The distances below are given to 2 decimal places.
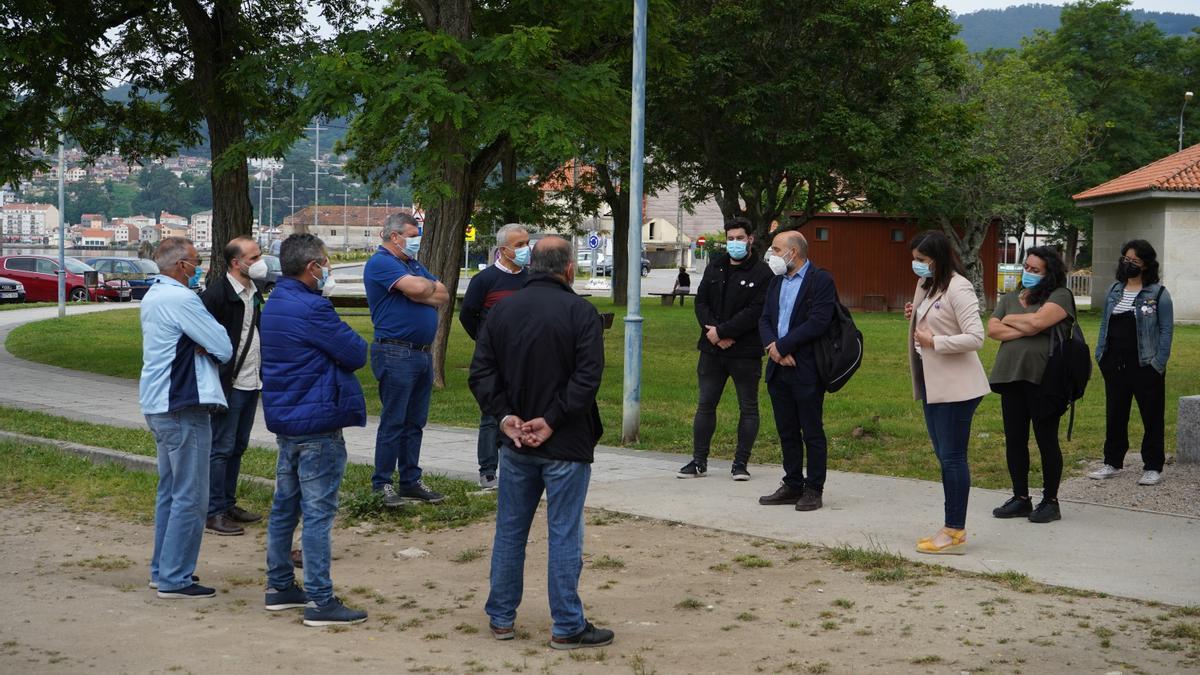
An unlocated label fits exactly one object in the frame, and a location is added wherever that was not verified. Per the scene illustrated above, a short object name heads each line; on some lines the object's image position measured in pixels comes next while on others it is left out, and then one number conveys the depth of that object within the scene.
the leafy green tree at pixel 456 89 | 14.40
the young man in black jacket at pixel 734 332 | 9.43
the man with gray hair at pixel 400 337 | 8.30
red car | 42.03
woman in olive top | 8.09
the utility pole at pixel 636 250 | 11.86
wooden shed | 47.78
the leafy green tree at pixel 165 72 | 17.03
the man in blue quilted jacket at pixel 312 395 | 6.09
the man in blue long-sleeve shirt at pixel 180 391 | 6.53
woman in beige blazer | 7.41
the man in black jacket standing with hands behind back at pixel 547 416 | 5.56
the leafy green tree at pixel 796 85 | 28.12
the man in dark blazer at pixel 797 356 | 8.56
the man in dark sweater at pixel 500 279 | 8.67
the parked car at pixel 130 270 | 43.94
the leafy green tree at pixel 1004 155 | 43.85
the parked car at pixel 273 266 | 38.56
